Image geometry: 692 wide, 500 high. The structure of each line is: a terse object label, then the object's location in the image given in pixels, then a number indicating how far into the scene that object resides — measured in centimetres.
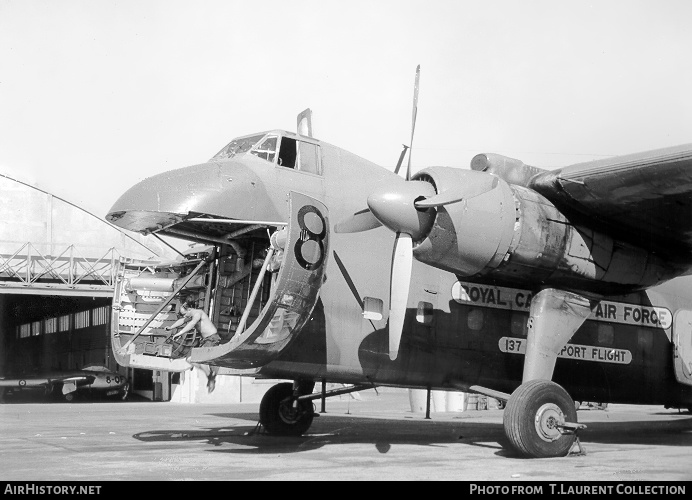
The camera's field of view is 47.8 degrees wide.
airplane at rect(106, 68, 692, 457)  1080
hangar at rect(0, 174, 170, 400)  3012
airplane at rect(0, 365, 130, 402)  3547
